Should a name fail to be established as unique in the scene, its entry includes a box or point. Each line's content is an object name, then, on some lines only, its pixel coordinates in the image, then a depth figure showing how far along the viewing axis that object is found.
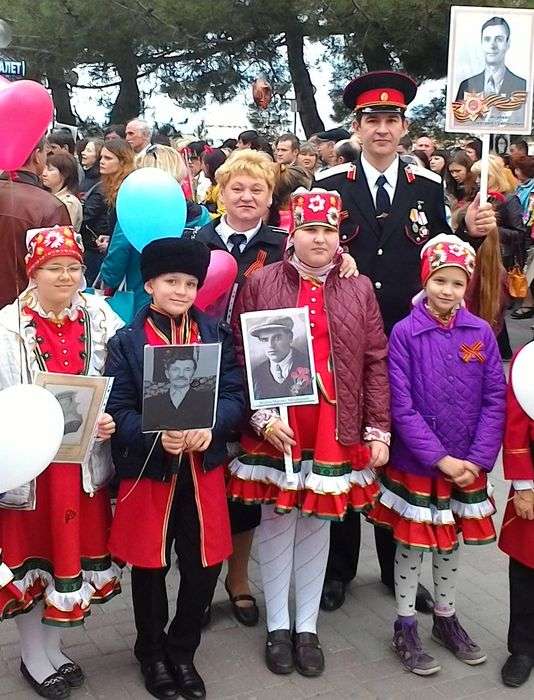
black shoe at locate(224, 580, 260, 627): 3.73
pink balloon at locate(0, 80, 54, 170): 2.82
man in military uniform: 3.73
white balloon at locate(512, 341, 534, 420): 2.94
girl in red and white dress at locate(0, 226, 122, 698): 2.88
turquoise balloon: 3.53
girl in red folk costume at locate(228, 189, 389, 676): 3.16
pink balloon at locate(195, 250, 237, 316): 3.38
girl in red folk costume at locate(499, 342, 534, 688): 3.04
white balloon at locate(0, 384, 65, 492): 2.44
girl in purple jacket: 3.18
